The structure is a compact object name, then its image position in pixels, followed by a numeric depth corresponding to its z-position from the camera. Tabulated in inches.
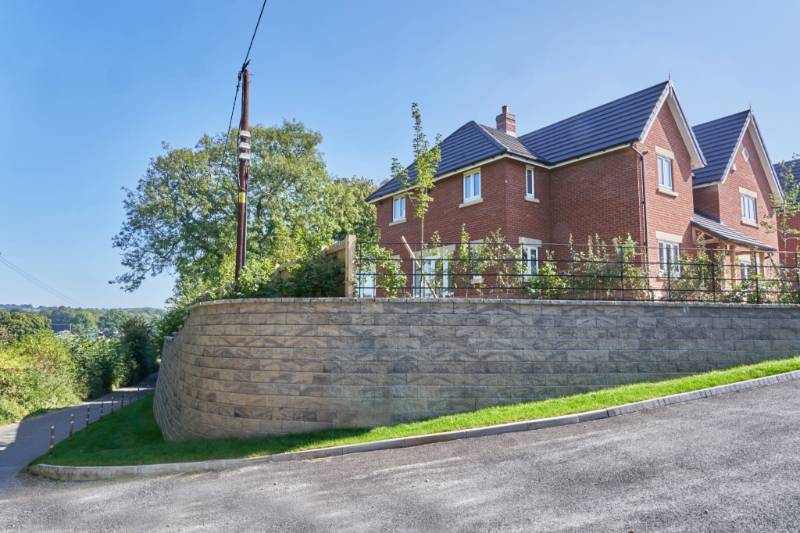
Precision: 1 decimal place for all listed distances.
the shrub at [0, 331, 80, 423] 986.1
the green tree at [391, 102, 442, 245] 575.5
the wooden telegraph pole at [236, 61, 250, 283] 512.7
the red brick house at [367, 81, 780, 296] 664.4
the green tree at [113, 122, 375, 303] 1193.4
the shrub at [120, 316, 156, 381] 1635.1
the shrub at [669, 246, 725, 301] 445.1
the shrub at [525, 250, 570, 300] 419.8
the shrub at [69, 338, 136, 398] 1296.8
